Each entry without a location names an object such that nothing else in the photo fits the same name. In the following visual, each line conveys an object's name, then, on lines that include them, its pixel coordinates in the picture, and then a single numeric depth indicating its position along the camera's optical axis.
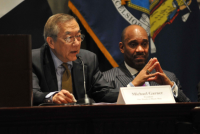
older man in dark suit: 6.53
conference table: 5.94
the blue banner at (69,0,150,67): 7.09
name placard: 6.05
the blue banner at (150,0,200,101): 7.19
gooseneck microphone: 6.17
